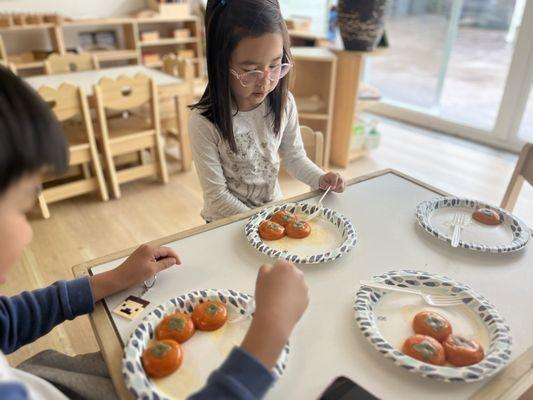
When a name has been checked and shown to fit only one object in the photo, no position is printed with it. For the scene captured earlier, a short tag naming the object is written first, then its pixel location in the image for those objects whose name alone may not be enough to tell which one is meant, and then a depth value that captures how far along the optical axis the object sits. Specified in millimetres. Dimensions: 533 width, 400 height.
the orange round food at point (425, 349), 574
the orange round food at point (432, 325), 614
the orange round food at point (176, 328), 604
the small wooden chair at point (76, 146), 2029
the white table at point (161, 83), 2459
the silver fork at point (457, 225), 848
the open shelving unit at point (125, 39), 3312
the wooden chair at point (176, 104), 2623
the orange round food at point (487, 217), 925
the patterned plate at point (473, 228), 837
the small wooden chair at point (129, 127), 2198
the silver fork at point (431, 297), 687
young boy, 456
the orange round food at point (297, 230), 865
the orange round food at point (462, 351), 573
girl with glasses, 954
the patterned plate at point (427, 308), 554
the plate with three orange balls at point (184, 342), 543
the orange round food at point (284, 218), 891
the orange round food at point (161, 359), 551
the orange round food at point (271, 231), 851
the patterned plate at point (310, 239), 786
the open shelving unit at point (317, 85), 2527
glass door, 2871
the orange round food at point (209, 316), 625
